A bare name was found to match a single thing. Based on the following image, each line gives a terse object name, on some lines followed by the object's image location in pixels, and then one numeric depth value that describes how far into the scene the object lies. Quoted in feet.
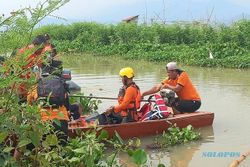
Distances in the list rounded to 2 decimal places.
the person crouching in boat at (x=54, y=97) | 16.59
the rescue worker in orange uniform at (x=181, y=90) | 29.58
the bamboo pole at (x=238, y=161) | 20.90
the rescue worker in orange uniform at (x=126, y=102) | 26.07
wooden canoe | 25.48
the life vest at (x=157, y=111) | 27.37
